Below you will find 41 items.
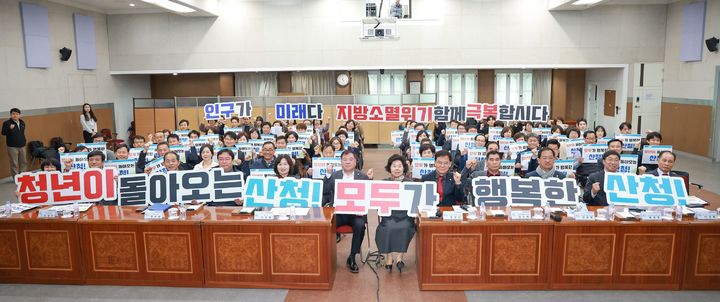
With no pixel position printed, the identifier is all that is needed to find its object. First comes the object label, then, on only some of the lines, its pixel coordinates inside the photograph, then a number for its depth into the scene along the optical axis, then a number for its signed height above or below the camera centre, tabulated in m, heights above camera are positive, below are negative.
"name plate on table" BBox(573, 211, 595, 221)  5.06 -1.17
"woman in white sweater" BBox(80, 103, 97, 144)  13.27 -0.49
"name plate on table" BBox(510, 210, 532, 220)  5.06 -1.16
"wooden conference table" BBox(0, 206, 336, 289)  5.14 -1.52
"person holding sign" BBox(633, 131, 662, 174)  8.29 -0.76
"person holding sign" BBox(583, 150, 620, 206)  6.04 -1.02
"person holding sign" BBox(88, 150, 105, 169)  6.93 -0.76
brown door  16.20 -0.18
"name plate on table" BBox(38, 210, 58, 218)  5.35 -1.15
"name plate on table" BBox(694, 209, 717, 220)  5.05 -1.18
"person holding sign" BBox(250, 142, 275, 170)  7.50 -0.86
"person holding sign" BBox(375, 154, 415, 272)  5.56 -1.46
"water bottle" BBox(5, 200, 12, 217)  5.49 -1.14
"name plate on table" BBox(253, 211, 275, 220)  5.16 -1.16
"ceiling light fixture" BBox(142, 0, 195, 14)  13.34 +2.68
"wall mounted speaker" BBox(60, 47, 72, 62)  13.61 +1.37
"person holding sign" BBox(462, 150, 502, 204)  6.24 -0.95
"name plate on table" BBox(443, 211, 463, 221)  5.09 -1.17
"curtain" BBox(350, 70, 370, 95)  18.23 +0.63
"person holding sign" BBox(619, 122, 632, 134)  10.38 -0.63
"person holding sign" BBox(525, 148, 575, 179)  6.36 -0.86
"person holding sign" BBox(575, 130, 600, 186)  8.29 -1.18
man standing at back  11.09 -0.77
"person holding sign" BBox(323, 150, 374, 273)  5.82 -1.23
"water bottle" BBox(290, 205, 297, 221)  5.19 -1.15
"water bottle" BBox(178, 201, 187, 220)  5.28 -1.15
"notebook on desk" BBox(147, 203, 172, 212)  5.38 -1.12
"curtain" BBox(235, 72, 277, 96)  18.12 +0.65
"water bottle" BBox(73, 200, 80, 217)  5.44 -1.15
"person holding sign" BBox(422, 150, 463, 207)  6.05 -0.95
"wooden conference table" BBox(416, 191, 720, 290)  5.00 -1.55
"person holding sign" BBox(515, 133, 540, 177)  7.82 -0.99
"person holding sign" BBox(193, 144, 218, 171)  7.07 -0.79
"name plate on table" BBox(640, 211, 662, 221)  5.05 -1.18
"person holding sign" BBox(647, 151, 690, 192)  6.24 -0.83
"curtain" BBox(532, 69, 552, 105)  18.20 +0.44
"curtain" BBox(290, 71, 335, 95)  18.05 +0.68
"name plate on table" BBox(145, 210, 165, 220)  5.25 -1.15
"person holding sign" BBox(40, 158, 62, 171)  6.58 -0.79
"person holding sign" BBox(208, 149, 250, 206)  6.67 -0.75
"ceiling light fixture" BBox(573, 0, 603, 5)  13.61 +2.60
